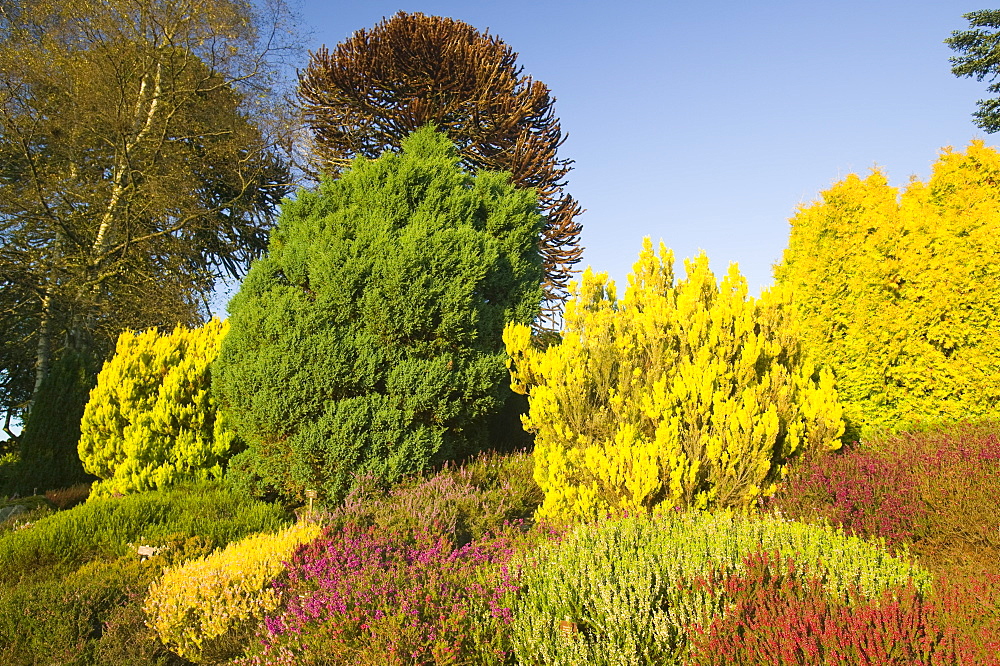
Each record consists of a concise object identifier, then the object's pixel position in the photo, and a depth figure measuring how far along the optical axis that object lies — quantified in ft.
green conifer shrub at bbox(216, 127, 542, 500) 23.22
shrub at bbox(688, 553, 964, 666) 9.23
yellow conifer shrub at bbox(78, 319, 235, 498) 27.91
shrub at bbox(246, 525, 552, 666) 12.18
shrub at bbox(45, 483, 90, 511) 31.12
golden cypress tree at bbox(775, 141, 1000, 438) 23.73
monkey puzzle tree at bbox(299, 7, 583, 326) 46.52
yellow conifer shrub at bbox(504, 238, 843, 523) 18.44
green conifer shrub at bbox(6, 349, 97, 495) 36.55
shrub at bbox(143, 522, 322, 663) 14.93
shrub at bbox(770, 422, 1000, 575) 15.72
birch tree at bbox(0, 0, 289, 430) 42.01
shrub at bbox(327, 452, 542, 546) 19.04
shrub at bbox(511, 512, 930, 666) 11.50
